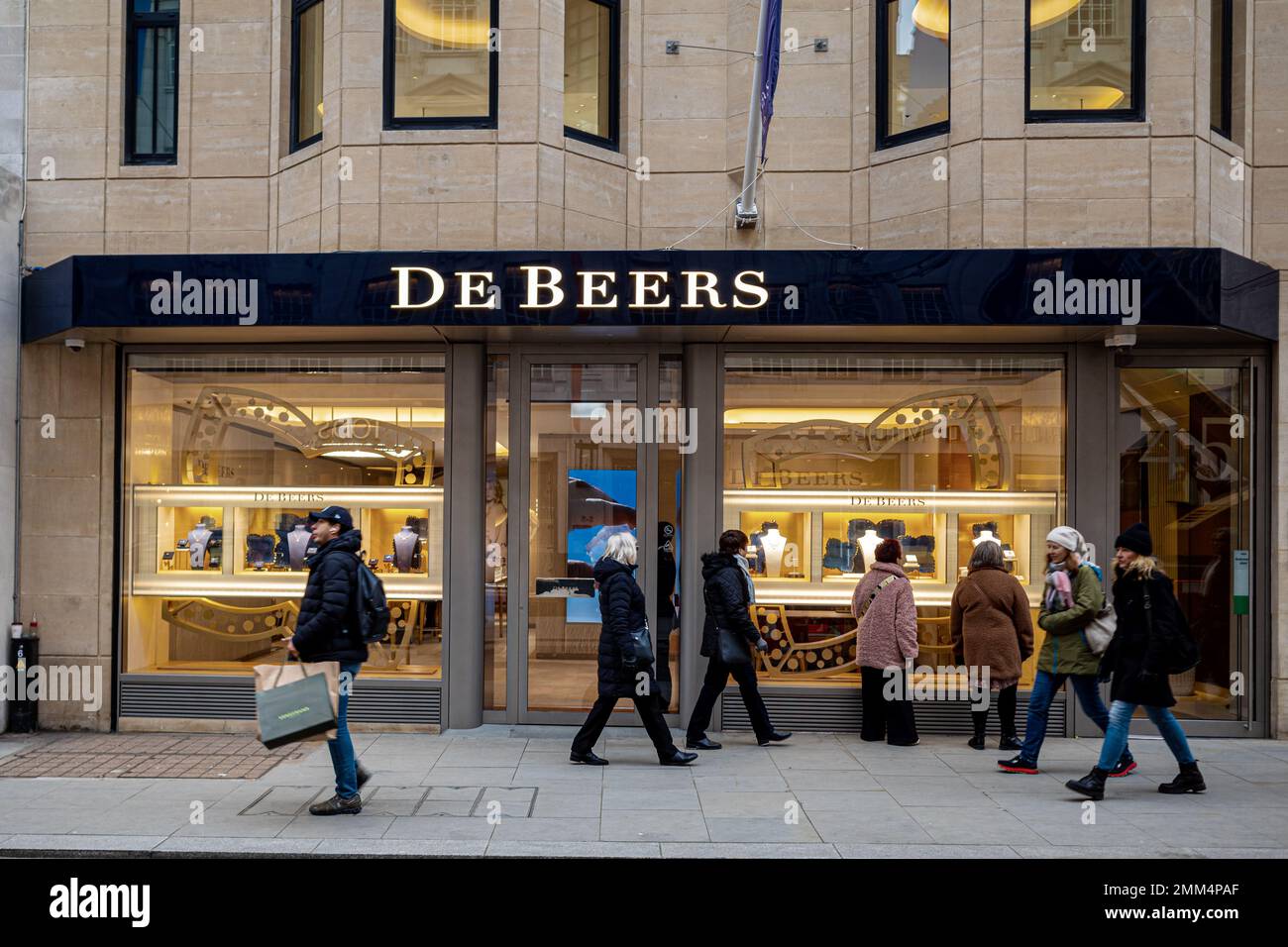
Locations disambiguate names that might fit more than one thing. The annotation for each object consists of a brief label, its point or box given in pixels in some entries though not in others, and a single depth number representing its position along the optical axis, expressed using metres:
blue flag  7.44
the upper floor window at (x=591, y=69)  9.19
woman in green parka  7.35
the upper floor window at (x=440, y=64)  8.90
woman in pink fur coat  8.55
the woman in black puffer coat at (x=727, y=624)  8.16
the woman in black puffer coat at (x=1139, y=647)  6.77
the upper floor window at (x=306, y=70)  9.38
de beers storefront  8.96
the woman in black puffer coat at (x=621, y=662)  7.57
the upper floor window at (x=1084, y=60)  8.73
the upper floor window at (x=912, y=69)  9.03
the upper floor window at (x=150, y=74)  9.47
